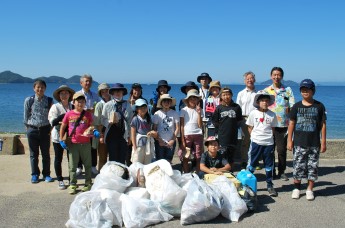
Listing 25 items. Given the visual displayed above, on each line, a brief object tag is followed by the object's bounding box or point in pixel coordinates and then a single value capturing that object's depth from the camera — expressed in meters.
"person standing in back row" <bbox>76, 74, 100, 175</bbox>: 6.48
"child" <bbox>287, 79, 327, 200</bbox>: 5.39
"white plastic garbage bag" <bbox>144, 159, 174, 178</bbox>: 4.88
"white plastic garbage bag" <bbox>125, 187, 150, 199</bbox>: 4.68
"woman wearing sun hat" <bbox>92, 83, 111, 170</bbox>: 6.24
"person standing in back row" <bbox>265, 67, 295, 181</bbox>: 6.42
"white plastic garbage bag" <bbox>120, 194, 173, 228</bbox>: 4.34
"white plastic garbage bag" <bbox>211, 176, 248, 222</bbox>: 4.59
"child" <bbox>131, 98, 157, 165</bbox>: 5.90
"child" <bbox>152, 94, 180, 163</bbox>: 6.15
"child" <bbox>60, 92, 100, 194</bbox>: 5.59
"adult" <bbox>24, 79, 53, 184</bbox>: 6.13
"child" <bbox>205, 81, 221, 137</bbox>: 6.95
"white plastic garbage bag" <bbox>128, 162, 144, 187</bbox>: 5.05
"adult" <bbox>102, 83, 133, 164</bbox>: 6.01
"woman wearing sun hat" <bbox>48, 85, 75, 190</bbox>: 5.86
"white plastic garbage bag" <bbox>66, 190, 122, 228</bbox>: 4.27
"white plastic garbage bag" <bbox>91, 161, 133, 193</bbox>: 4.72
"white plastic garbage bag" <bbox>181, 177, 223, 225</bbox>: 4.39
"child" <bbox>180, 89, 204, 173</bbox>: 6.29
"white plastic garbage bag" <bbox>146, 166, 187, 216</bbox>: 4.57
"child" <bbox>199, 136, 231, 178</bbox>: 5.62
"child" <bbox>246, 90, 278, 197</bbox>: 5.74
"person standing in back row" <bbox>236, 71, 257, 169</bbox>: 6.99
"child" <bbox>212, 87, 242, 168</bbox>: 6.12
